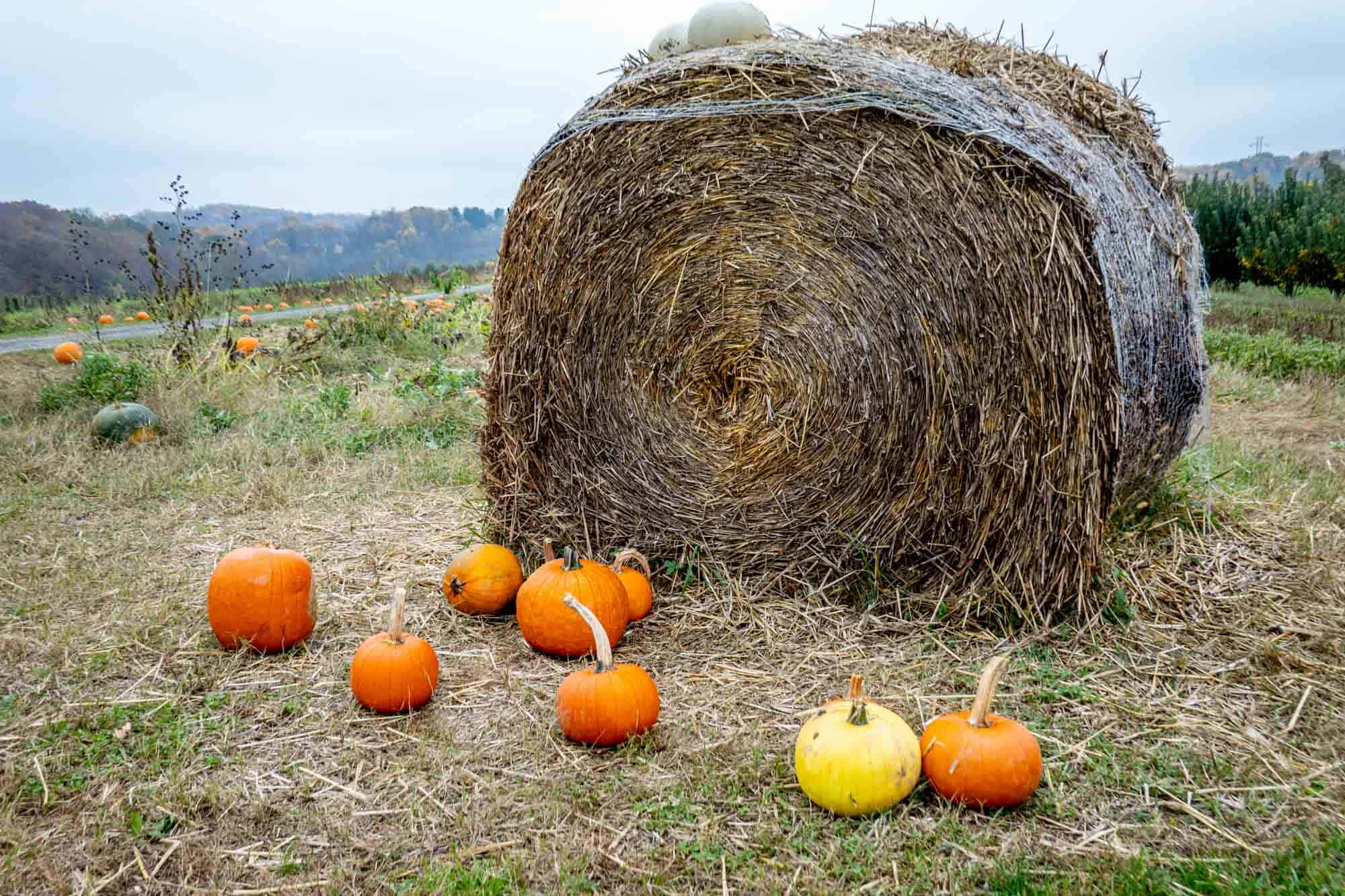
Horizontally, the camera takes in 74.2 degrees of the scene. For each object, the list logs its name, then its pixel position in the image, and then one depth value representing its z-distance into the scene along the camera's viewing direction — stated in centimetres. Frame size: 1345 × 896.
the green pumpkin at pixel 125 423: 637
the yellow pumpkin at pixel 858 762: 229
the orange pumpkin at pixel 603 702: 268
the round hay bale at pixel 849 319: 315
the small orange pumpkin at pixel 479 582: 375
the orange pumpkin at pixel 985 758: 231
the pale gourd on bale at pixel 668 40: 444
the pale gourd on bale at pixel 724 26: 421
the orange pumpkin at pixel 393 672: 292
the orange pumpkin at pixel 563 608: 333
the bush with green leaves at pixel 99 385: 704
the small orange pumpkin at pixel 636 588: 366
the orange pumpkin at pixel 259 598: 331
